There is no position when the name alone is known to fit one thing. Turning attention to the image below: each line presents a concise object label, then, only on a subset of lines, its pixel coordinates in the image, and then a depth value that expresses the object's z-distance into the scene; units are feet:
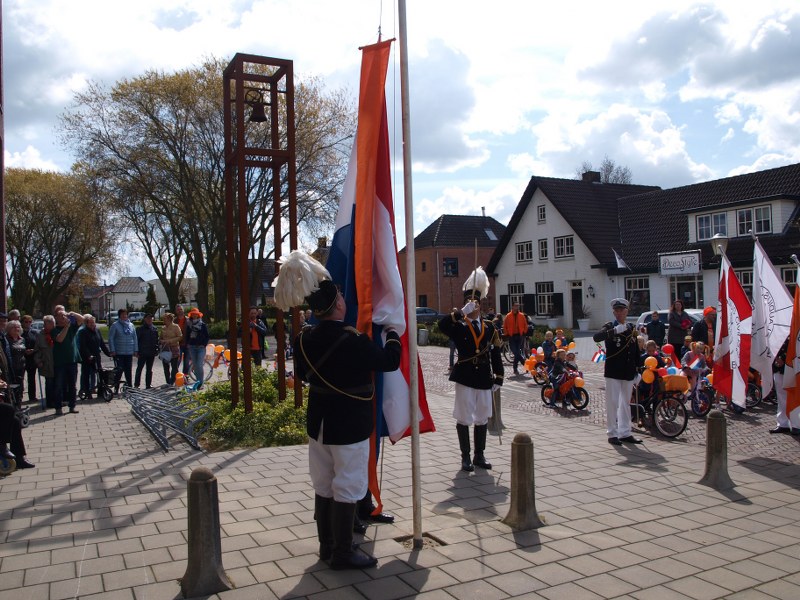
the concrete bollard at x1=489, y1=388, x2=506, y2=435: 29.27
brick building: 182.60
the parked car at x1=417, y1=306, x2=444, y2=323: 152.96
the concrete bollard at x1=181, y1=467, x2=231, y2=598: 13.78
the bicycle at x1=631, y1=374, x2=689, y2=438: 30.76
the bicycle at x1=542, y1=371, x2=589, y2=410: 39.73
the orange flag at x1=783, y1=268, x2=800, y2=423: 27.48
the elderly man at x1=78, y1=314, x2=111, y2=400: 43.70
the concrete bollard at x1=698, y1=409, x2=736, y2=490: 22.02
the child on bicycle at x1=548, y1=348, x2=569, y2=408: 40.50
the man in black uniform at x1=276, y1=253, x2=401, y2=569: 14.92
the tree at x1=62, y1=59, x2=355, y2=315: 100.42
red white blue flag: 17.01
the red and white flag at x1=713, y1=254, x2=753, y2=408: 30.66
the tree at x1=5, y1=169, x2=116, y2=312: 134.51
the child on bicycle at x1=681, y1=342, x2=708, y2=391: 37.35
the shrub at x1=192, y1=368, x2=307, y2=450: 28.45
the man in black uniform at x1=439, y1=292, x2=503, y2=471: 24.38
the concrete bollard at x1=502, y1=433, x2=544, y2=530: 17.71
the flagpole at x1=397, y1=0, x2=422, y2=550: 16.65
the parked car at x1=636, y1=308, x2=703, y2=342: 69.21
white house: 99.86
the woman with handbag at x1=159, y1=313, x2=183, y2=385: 50.08
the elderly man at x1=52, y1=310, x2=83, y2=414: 38.19
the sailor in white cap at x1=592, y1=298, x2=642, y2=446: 28.94
